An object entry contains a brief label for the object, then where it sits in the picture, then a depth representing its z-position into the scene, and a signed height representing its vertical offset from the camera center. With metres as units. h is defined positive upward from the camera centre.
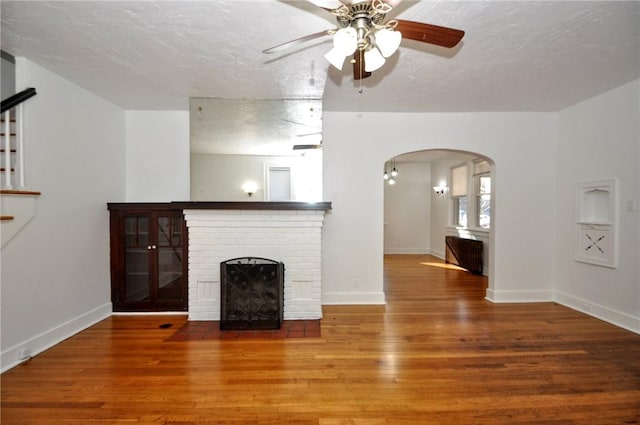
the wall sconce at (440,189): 7.59 +0.54
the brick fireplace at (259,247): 3.37 -0.47
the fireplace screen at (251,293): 3.17 -0.98
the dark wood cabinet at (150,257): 3.56 -0.63
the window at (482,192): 6.06 +0.37
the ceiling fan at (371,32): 1.50 +1.05
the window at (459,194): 6.86 +0.37
